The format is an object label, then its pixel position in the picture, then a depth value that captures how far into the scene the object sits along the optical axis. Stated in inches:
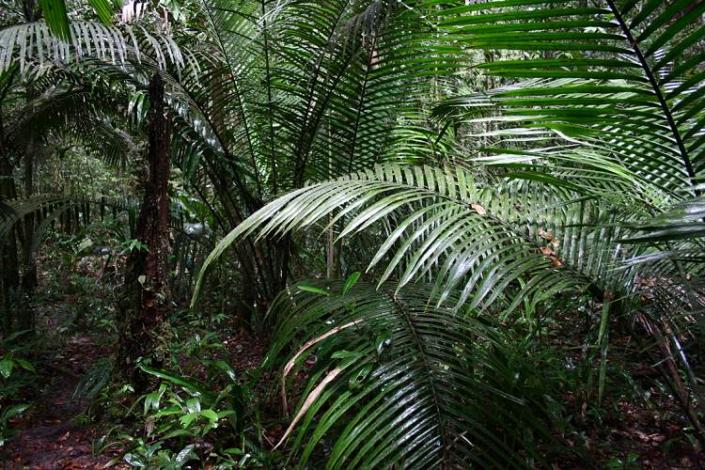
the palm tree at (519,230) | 42.1
